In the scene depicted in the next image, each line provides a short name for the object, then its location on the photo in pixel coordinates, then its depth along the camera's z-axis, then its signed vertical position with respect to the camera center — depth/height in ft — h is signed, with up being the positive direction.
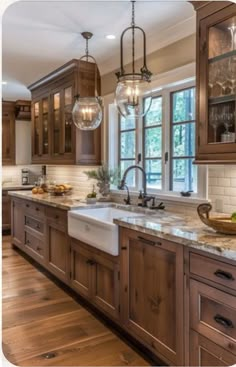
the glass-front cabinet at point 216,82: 6.89 +1.93
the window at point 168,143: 9.73 +0.87
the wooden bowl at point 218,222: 6.09 -1.01
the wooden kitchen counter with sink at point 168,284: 5.36 -2.42
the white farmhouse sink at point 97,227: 8.18 -1.60
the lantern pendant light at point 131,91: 8.14 +1.98
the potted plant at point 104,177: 12.41 -0.26
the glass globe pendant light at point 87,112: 10.75 +1.91
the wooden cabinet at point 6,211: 20.08 -2.46
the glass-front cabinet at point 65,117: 13.04 +2.40
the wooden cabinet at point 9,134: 21.21 +2.41
